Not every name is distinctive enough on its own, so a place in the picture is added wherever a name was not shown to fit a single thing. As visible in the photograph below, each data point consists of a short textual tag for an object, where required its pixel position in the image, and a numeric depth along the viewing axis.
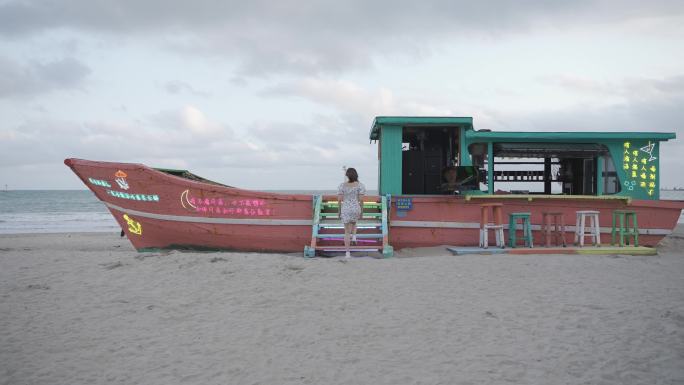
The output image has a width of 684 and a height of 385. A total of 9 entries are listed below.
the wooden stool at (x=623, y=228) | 9.33
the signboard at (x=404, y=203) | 9.38
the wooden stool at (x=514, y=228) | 9.09
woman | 8.55
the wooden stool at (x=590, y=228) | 9.20
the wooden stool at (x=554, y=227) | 9.16
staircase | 8.70
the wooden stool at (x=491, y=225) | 8.95
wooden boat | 9.17
